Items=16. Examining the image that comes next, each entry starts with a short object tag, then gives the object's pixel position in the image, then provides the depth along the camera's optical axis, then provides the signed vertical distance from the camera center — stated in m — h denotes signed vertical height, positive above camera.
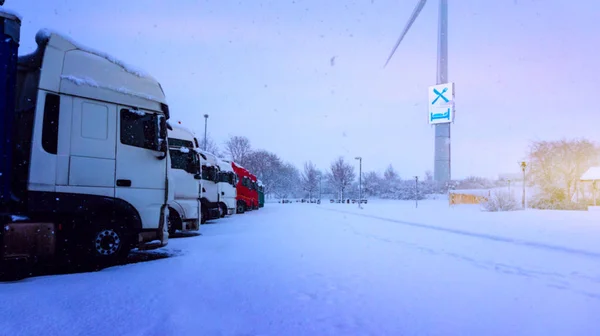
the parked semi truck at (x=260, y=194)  40.03 -0.95
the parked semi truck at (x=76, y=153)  5.55 +0.48
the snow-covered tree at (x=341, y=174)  71.75 +2.44
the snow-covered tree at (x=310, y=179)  80.06 +1.56
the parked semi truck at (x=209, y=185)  16.61 -0.02
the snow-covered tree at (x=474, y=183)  81.66 +1.50
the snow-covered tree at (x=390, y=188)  80.88 +0.02
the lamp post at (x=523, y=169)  27.61 +1.59
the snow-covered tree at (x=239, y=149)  60.42 +5.69
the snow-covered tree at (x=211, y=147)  56.67 +5.53
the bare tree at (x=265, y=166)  62.78 +3.42
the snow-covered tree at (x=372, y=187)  85.38 +0.15
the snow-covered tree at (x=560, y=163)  34.17 +2.84
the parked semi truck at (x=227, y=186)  20.14 -0.06
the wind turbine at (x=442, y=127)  65.31 +10.66
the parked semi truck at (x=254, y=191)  31.97 -0.50
